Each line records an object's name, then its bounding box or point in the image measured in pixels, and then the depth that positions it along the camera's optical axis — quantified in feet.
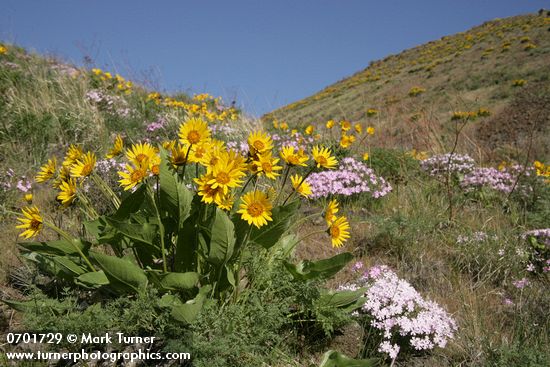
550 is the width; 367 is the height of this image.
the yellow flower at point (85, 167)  7.20
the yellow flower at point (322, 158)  7.92
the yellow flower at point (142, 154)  6.98
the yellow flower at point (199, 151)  6.76
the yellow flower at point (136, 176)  6.72
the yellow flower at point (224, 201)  6.21
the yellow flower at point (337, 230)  7.59
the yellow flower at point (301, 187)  7.72
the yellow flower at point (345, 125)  15.52
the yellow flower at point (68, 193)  7.14
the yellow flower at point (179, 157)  6.91
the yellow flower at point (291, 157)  7.41
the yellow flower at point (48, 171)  7.51
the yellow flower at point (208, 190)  6.09
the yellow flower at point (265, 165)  6.79
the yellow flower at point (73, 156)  7.45
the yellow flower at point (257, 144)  6.97
